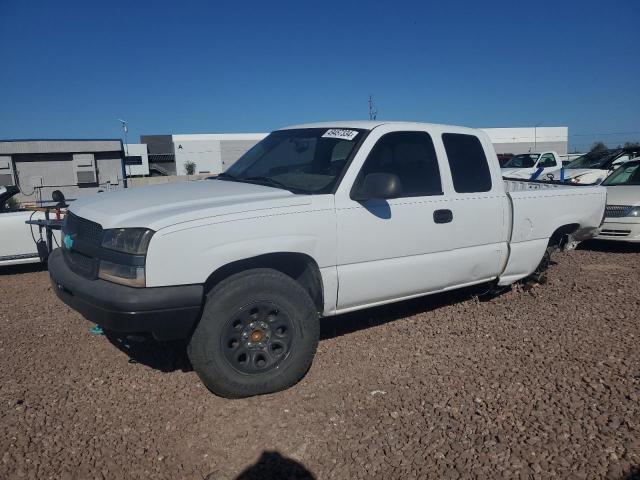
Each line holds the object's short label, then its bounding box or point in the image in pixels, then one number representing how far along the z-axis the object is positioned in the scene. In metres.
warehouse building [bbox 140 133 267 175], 61.50
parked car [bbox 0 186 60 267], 6.84
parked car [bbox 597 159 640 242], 8.20
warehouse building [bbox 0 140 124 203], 28.17
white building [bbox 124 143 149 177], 58.91
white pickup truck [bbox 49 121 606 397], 3.17
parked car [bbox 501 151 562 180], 17.22
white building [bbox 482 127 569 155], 63.31
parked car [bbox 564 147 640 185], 14.32
